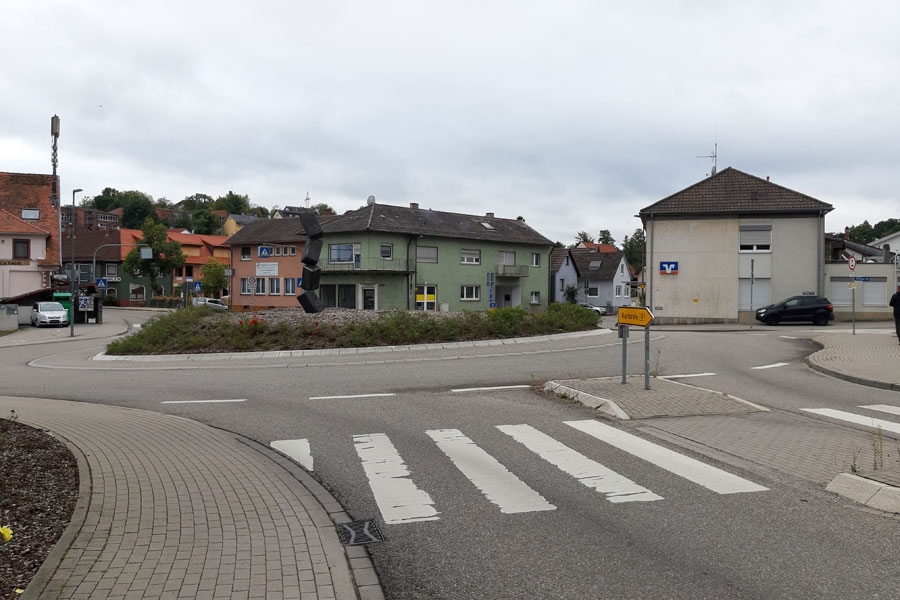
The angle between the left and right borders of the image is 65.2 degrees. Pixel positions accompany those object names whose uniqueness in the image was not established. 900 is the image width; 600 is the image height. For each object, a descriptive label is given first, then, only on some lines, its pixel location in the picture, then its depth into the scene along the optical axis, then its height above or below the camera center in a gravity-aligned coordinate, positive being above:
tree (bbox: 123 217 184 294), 74.31 +3.56
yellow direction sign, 10.91 -0.39
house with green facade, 51.75 +2.36
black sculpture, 24.80 +1.20
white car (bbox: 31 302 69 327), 40.91 -1.48
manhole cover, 4.83 -1.72
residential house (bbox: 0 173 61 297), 52.88 +3.78
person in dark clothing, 18.45 -0.30
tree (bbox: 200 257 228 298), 75.31 +1.34
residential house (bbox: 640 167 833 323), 37.09 +2.27
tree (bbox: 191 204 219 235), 126.31 +11.96
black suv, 33.84 -0.88
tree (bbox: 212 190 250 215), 150.96 +18.53
